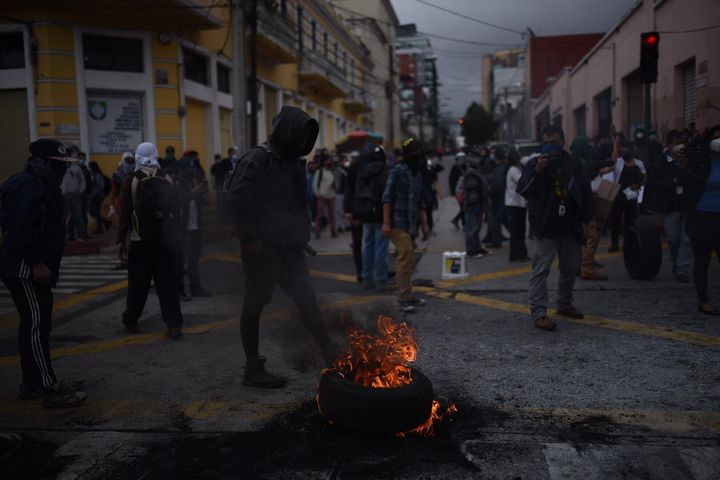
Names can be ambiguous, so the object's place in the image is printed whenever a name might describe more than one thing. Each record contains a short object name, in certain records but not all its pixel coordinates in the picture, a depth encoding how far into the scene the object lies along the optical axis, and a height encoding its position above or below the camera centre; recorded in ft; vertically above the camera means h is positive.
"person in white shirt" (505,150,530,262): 33.83 -1.23
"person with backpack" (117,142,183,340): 20.10 -0.96
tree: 279.28 +28.73
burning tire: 11.65 -3.79
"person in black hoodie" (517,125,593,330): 20.35 -0.49
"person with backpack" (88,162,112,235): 49.06 +0.75
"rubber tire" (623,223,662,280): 26.73 -2.58
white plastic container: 29.78 -3.25
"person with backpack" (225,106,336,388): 14.73 -0.59
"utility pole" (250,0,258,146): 55.01 +10.08
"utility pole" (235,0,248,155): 53.72 +9.65
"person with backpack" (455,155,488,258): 35.86 -0.70
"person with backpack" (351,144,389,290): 25.95 -0.49
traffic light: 40.01 +8.16
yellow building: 49.55 +10.47
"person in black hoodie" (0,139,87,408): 14.23 -1.08
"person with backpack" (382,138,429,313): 23.66 -0.95
